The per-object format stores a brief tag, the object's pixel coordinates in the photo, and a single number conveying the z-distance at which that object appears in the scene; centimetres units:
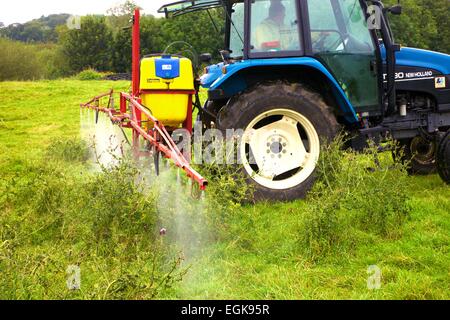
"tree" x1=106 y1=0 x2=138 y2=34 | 5192
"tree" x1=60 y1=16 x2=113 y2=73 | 4666
